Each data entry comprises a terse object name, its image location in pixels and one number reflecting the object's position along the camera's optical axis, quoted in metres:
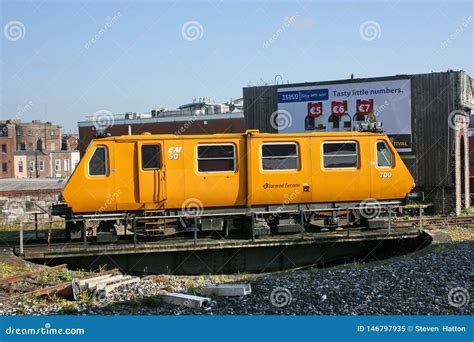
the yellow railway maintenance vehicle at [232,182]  14.59
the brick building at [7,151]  67.31
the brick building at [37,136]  79.94
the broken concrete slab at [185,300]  9.08
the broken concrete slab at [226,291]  9.80
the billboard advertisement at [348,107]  24.19
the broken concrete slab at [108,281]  10.37
